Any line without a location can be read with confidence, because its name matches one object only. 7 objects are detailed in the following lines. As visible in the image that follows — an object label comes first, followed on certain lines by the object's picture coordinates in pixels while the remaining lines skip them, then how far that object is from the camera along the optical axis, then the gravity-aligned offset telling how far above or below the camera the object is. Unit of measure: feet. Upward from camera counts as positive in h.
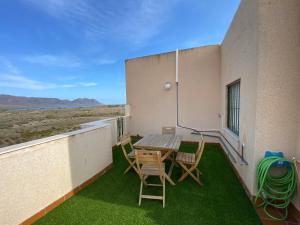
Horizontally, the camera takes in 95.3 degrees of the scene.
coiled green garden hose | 6.23 -3.83
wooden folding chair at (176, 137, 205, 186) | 8.74 -3.71
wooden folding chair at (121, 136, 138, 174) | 10.12 -3.69
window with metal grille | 11.54 -0.10
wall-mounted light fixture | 18.66 +2.81
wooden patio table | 9.11 -2.77
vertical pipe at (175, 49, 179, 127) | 18.26 +0.11
